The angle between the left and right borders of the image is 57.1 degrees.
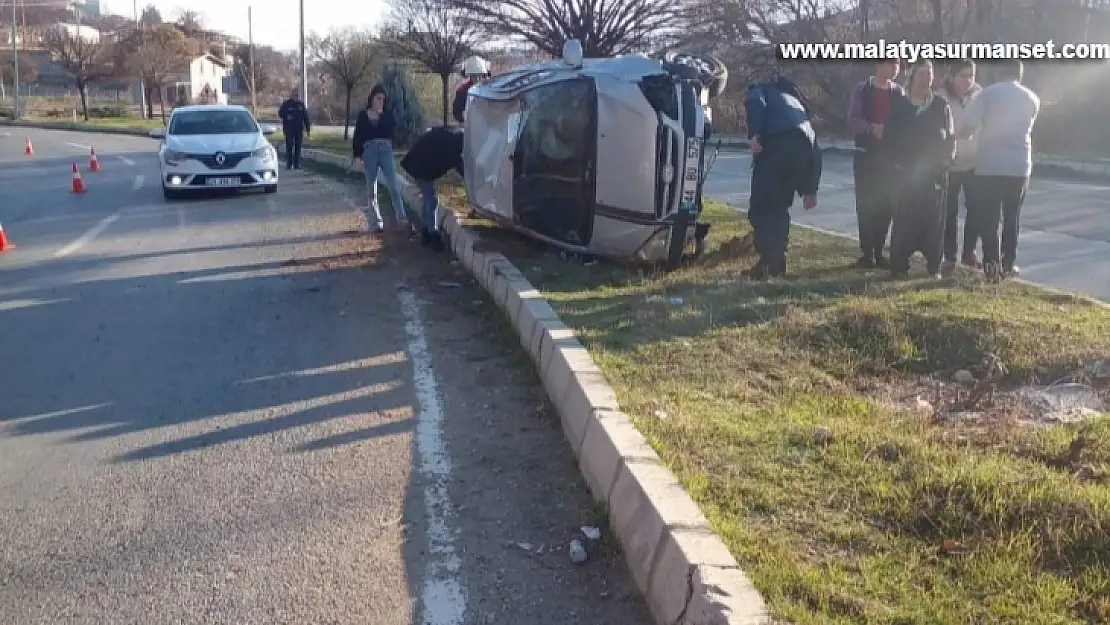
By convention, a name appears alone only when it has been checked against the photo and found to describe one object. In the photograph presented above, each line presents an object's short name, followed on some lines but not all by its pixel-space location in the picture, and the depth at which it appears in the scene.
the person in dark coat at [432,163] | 10.82
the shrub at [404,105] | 28.33
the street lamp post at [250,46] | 50.62
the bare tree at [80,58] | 57.63
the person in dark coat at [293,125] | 22.48
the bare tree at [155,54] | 56.16
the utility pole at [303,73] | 32.88
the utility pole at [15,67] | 58.91
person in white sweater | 8.32
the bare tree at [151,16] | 86.31
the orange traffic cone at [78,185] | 17.59
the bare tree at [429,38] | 26.97
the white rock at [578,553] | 3.91
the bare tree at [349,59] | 34.88
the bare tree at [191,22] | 86.94
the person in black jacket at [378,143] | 11.93
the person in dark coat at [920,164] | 8.12
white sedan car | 15.80
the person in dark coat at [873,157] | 8.70
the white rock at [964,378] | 5.73
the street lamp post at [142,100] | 63.31
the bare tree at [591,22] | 22.23
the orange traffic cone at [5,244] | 11.11
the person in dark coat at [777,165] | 8.23
